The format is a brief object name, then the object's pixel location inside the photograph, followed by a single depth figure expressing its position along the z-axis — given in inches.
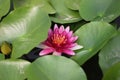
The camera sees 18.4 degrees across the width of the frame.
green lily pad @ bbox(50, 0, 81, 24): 45.1
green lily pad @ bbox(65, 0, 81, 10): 45.6
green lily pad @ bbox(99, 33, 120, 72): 39.8
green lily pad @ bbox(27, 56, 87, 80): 36.4
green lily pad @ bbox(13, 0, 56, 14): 45.8
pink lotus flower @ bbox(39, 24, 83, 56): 41.2
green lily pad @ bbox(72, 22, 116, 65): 39.6
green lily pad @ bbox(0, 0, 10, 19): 44.3
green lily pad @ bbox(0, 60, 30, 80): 37.8
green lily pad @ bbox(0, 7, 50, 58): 41.0
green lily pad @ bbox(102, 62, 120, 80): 36.8
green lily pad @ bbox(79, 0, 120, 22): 44.3
